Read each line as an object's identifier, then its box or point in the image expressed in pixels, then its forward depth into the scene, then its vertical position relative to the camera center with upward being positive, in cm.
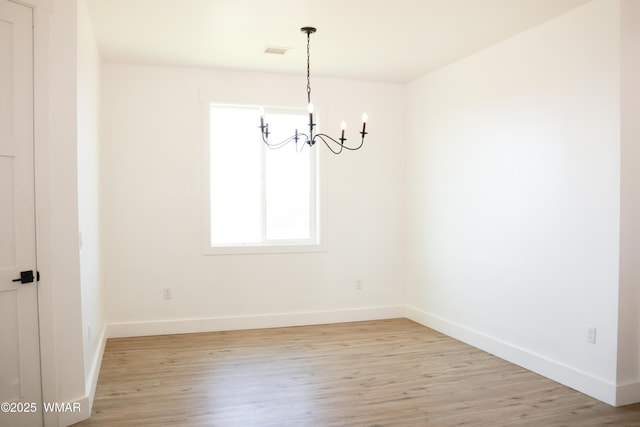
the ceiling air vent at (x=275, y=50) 453 +141
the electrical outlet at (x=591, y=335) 349 -97
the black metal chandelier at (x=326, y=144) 553 +65
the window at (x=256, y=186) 543 +16
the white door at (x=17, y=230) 272 -16
